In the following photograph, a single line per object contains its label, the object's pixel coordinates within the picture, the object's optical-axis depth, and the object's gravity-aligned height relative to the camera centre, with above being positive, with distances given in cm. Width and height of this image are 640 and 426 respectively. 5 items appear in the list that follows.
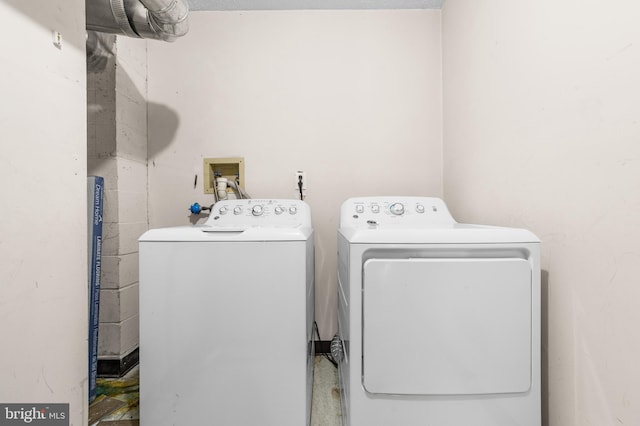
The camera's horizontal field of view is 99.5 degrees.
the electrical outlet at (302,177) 170 +23
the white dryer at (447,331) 82 -35
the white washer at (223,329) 92 -39
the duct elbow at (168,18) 115 +89
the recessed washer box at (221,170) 170 +29
